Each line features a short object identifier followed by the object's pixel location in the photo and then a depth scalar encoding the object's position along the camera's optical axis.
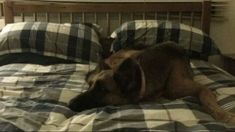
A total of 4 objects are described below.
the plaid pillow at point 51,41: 2.29
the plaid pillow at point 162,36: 2.42
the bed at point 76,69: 1.31
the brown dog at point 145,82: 1.53
